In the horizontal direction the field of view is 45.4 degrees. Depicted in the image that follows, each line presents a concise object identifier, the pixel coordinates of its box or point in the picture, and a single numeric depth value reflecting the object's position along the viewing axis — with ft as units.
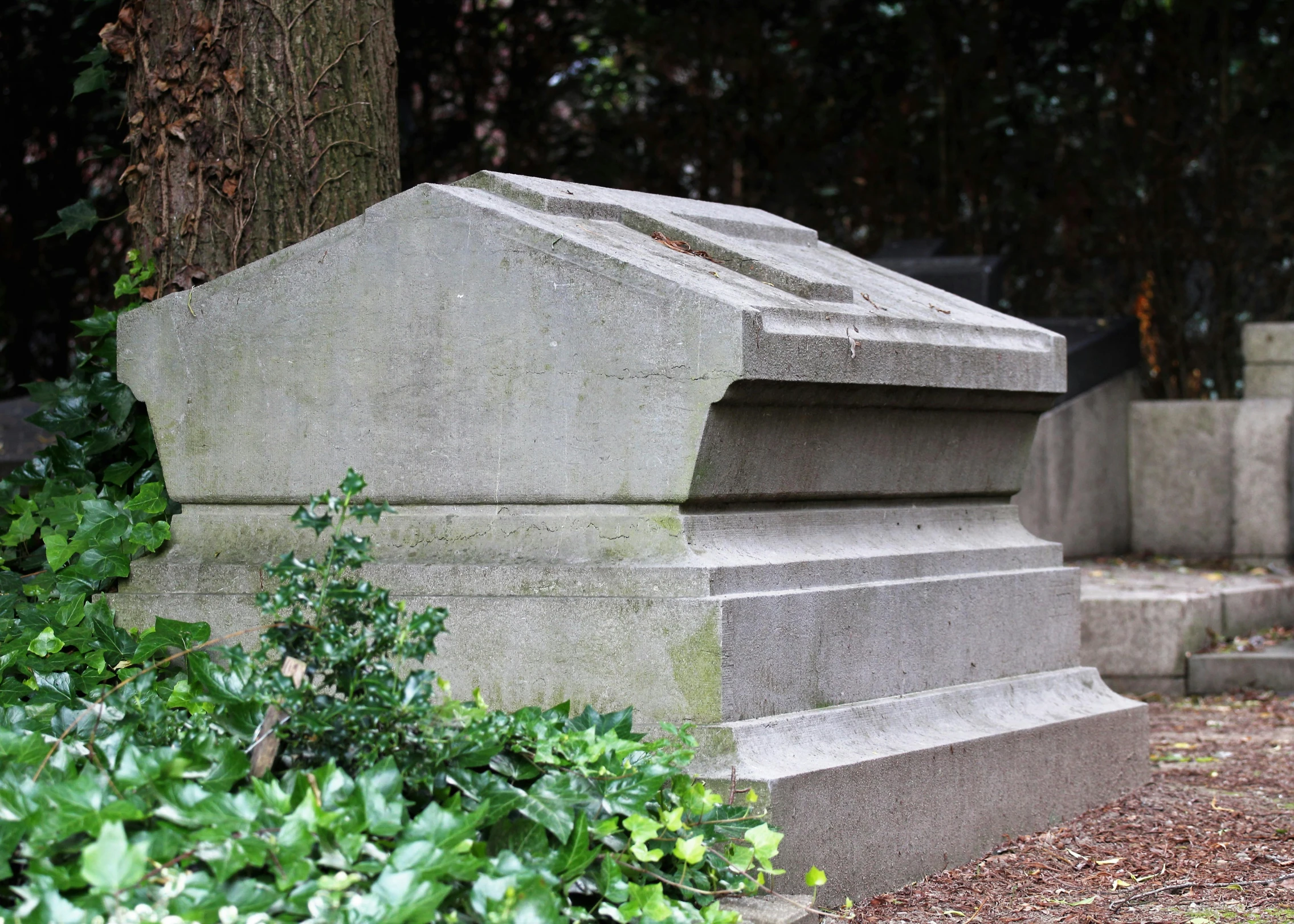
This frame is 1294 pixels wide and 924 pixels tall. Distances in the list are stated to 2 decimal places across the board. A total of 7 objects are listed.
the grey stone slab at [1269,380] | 26.45
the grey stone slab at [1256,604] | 22.00
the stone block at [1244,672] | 20.56
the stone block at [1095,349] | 26.66
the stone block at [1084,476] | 25.93
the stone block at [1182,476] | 26.86
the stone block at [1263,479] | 25.96
